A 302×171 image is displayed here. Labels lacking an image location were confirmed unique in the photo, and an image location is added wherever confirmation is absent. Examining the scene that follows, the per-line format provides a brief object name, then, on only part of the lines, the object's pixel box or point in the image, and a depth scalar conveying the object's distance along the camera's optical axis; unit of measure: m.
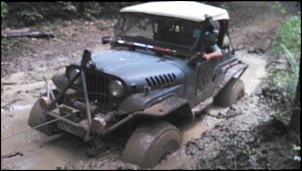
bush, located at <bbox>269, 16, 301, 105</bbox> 5.89
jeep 3.96
